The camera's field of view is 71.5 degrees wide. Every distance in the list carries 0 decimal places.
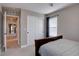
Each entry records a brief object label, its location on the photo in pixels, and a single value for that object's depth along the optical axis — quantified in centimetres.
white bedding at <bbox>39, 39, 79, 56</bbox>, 101
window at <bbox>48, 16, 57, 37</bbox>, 292
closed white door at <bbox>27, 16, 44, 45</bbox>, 274
